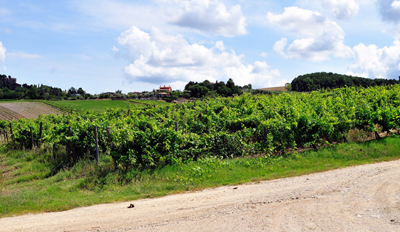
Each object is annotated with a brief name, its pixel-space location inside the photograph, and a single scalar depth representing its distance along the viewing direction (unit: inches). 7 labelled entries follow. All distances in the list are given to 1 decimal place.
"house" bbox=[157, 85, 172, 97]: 5920.3
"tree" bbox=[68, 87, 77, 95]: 6407.5
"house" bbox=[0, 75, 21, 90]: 6815.9
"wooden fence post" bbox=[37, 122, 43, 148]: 761.3
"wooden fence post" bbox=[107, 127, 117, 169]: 473.0
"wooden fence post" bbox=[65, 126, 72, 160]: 567.1
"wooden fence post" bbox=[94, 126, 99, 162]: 518.7
